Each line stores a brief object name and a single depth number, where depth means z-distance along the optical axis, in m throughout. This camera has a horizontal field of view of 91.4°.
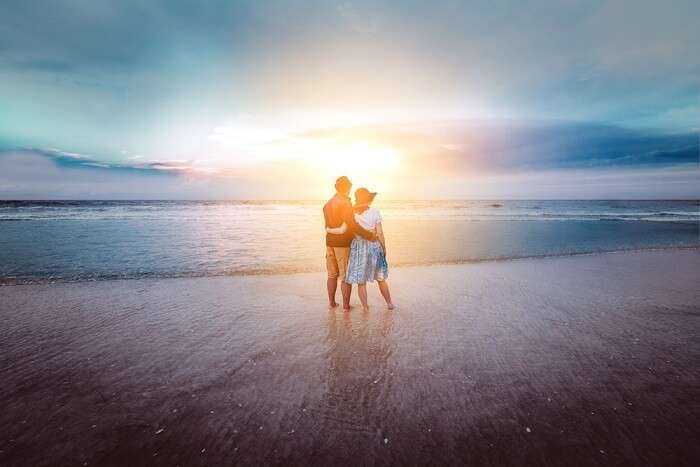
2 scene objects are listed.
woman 5.58
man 5.56
